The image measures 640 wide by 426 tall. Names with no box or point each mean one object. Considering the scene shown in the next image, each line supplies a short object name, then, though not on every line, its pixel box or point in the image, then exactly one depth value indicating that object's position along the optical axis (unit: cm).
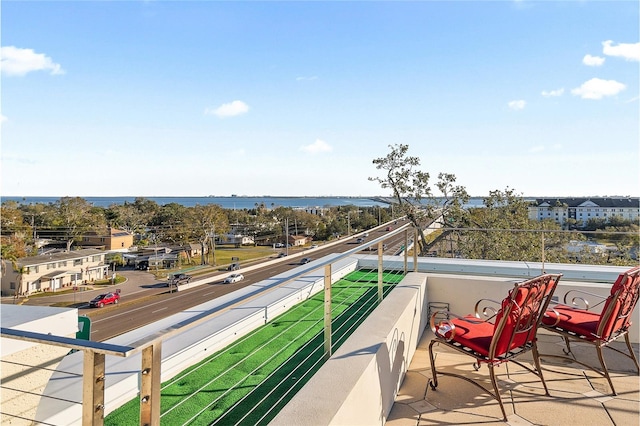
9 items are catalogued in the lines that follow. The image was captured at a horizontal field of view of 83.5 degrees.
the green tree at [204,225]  3078
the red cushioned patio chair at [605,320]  238
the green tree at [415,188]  1764
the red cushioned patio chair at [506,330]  204
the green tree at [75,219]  2523
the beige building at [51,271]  2020
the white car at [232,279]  2421
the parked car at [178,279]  2412
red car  1945
